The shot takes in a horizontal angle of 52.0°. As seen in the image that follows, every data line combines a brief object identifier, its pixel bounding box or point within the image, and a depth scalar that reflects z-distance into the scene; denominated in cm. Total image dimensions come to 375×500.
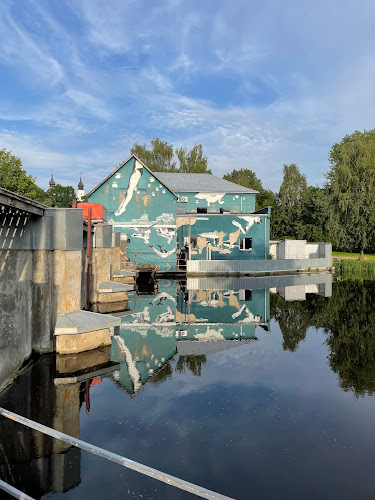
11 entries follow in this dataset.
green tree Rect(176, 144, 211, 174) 6944
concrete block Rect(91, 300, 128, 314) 1720
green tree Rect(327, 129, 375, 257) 4934
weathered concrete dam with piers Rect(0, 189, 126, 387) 834
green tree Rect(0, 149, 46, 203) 5191
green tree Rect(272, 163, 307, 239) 6688
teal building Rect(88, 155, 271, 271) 3541
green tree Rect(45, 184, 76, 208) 11186
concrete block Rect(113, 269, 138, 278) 2519
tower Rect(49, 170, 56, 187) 15281
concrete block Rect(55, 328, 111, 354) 998
